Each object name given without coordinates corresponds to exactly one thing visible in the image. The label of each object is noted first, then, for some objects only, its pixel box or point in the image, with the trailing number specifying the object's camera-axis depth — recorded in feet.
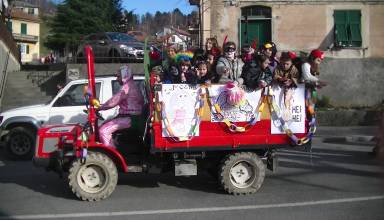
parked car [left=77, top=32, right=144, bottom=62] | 85.66
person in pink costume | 26.94
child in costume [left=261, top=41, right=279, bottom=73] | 27.32
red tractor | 25.90
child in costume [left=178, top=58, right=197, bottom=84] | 27.20
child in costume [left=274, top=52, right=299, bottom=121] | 26.76
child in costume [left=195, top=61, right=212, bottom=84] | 27.45
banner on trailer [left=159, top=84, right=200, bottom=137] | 25.84
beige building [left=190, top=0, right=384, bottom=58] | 82.23
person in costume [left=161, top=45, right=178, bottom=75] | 28.50
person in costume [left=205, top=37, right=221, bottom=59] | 29.60
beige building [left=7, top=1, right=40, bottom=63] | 291.99
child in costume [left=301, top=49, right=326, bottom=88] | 26.91
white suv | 38.04
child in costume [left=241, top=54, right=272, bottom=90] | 26.66
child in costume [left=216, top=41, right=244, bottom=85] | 27.24
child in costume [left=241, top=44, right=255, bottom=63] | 28.26
